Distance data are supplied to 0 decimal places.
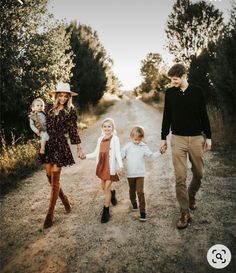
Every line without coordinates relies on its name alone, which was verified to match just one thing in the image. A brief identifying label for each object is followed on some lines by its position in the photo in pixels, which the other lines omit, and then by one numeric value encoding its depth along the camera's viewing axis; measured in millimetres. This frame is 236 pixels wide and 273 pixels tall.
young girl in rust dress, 5113
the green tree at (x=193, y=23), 21578
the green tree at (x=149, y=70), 43938
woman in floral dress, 5098
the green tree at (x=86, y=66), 21031
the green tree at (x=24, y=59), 9789
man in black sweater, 4645
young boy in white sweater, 5024
